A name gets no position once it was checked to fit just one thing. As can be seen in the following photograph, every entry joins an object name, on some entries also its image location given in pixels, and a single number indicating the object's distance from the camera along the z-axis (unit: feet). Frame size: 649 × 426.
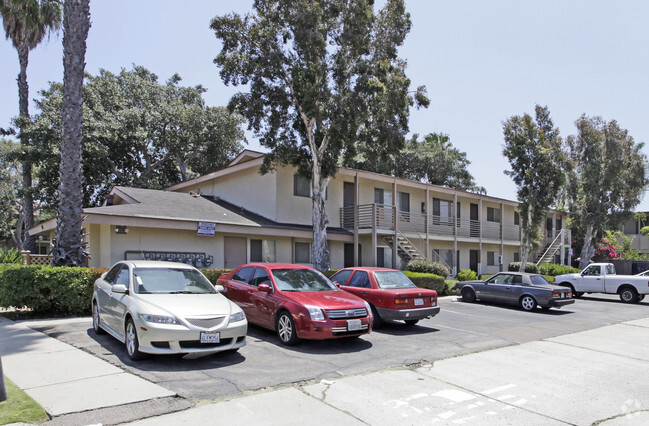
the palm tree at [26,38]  80.53
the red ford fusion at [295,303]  28.09
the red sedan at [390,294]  36.06
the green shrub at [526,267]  93.60
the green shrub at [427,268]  68.95
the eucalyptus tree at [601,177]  114.83
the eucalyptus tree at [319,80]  61.31
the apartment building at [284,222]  55.62
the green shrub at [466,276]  80.38
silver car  22.49
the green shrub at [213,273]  47.99
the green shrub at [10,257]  66.80
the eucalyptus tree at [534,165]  85.61
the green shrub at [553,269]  97.82
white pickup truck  64.03
